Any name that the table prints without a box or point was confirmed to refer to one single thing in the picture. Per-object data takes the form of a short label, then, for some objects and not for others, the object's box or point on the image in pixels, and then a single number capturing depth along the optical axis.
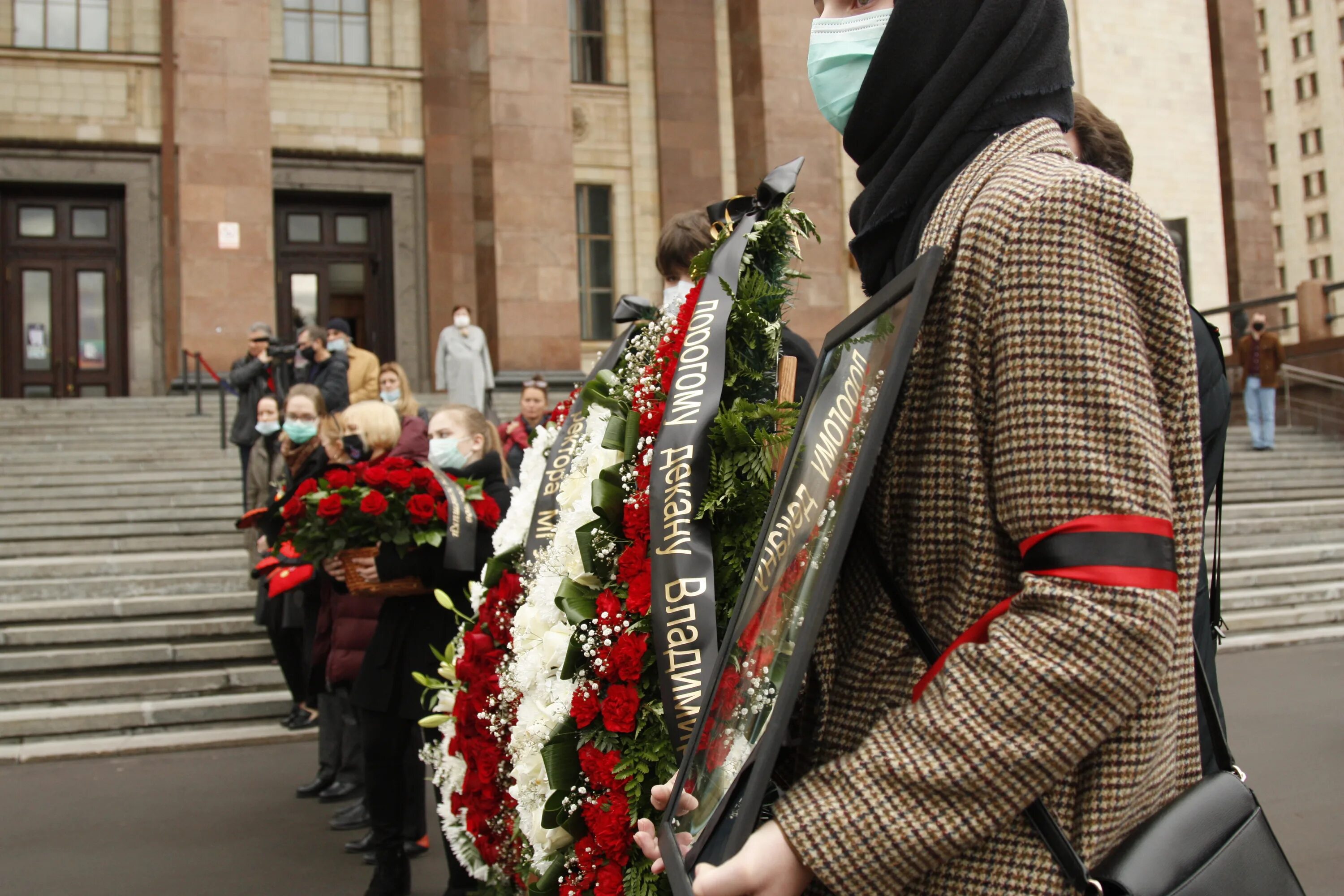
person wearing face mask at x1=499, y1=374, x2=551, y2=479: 8.52
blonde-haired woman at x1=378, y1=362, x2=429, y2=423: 10.57
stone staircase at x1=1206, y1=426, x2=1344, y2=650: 10.59
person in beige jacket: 13.49
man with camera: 11.90
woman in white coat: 16.31
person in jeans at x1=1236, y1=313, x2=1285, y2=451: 17.64
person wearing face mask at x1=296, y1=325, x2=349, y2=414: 12.68
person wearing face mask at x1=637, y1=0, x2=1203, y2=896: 1.16
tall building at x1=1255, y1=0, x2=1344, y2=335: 73.31
